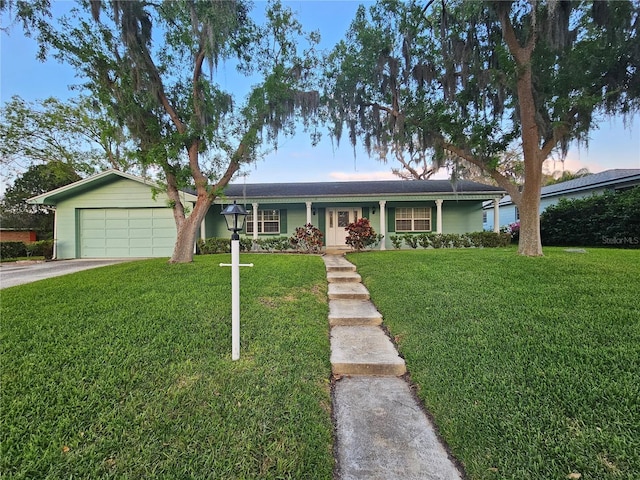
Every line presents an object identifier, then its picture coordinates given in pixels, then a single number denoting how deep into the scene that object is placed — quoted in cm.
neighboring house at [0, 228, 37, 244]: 1773
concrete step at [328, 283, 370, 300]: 512
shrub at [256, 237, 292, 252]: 1184
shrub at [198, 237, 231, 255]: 1172
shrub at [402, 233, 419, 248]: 1227
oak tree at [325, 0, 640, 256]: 650
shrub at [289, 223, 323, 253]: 1093
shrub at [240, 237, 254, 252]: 1194
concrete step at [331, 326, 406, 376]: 286
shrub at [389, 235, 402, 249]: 1214
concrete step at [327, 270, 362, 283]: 623
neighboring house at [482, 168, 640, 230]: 1334
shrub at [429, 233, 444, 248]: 1206
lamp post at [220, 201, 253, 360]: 282
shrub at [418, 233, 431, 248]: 1215
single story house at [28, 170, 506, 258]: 1180
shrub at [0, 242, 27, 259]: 1312
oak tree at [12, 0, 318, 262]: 613
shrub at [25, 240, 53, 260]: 1346
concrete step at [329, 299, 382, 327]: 403
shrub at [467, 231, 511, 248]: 1192
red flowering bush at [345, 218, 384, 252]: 1065
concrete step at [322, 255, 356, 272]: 720
